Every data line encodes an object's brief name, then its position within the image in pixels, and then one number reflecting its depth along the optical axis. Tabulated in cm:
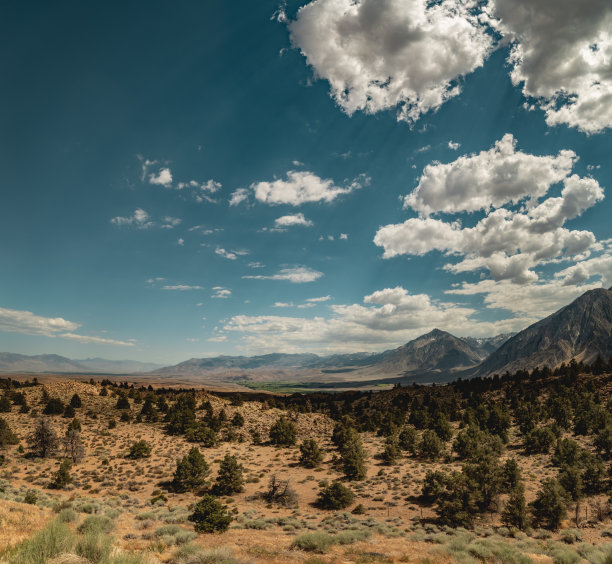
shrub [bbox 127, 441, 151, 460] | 4853
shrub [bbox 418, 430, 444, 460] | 5372
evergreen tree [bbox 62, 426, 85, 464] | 4502
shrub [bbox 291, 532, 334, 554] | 1735
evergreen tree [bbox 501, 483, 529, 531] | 2941
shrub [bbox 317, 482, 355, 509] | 3629
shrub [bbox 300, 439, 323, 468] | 5185
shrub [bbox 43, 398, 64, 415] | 6306
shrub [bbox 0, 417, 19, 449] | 4584
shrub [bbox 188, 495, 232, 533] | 2229
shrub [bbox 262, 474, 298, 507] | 3728
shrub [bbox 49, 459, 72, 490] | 3587
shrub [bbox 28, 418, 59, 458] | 4556
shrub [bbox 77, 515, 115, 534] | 1645
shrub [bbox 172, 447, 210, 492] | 3953
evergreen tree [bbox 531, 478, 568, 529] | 3014
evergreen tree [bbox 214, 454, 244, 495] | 3944
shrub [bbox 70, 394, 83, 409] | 6775
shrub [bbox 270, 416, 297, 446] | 6259
